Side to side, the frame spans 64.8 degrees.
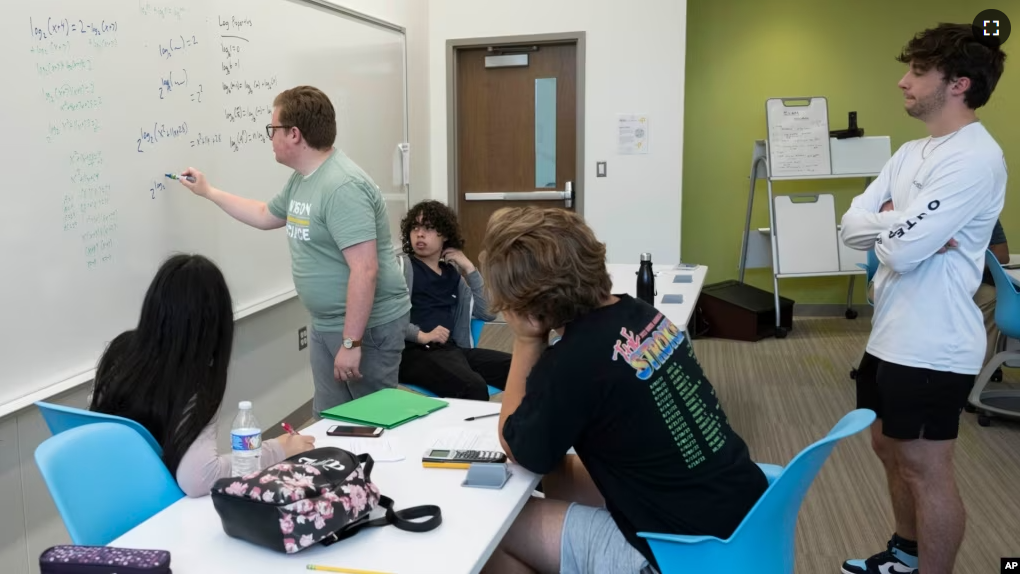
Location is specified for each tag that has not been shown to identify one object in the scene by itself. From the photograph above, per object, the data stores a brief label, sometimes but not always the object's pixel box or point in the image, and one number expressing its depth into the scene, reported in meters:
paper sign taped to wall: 5.54
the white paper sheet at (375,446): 1.75
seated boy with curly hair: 2.93
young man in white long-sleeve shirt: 1.97
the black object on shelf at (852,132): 5.61
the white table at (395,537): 1.29
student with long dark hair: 1.58
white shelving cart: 5.71
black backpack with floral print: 1.29
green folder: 1.98
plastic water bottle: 1.57
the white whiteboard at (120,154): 2.23
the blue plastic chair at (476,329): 3.41
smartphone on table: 1.89
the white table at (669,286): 3.03
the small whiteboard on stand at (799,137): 5.61
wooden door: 5.72
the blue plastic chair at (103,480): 1.37
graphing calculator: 1.69
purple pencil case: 1.13
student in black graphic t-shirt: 1.51
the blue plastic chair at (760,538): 1.44
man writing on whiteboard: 2.50
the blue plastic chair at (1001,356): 3.46
